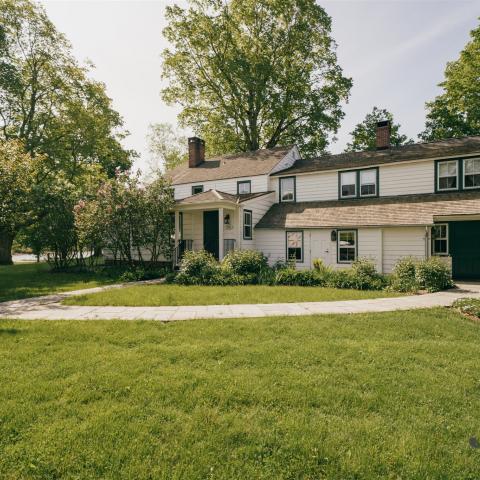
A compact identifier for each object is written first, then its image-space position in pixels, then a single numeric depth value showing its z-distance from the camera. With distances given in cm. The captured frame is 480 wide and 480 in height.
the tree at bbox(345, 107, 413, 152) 3394
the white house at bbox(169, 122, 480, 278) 1568
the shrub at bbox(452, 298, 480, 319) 798
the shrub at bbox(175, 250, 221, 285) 1348
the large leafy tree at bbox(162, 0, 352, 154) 2766
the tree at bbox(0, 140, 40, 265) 1142
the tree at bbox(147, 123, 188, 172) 4481
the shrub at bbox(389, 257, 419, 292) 1157
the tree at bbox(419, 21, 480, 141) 2452
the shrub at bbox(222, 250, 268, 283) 1441
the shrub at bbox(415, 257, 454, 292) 1186
